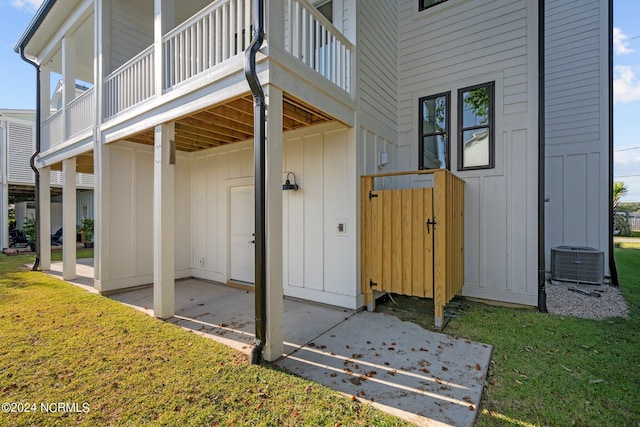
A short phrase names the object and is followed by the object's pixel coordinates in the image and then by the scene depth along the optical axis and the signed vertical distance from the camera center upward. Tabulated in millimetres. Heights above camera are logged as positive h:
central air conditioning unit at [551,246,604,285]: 5723 -1143
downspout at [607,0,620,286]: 5859 +1113
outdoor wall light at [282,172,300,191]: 5113 +449
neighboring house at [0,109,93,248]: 11250 +2080
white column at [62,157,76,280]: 6348 -361
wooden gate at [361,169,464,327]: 3939 -454
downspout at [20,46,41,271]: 7551 +1456
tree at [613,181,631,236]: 13977 -619
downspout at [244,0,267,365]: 2963 +339
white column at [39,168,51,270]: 7555 -479
